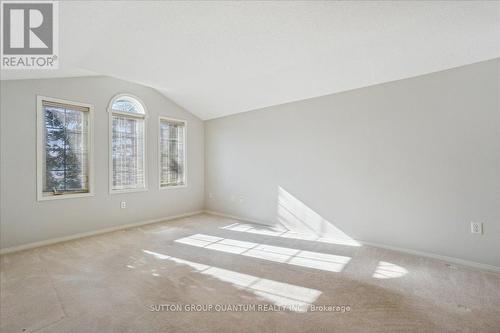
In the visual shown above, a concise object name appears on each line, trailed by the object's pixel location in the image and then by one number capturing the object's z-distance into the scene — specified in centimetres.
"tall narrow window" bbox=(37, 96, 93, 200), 365
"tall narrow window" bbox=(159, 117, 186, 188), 529
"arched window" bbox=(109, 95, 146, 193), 449
